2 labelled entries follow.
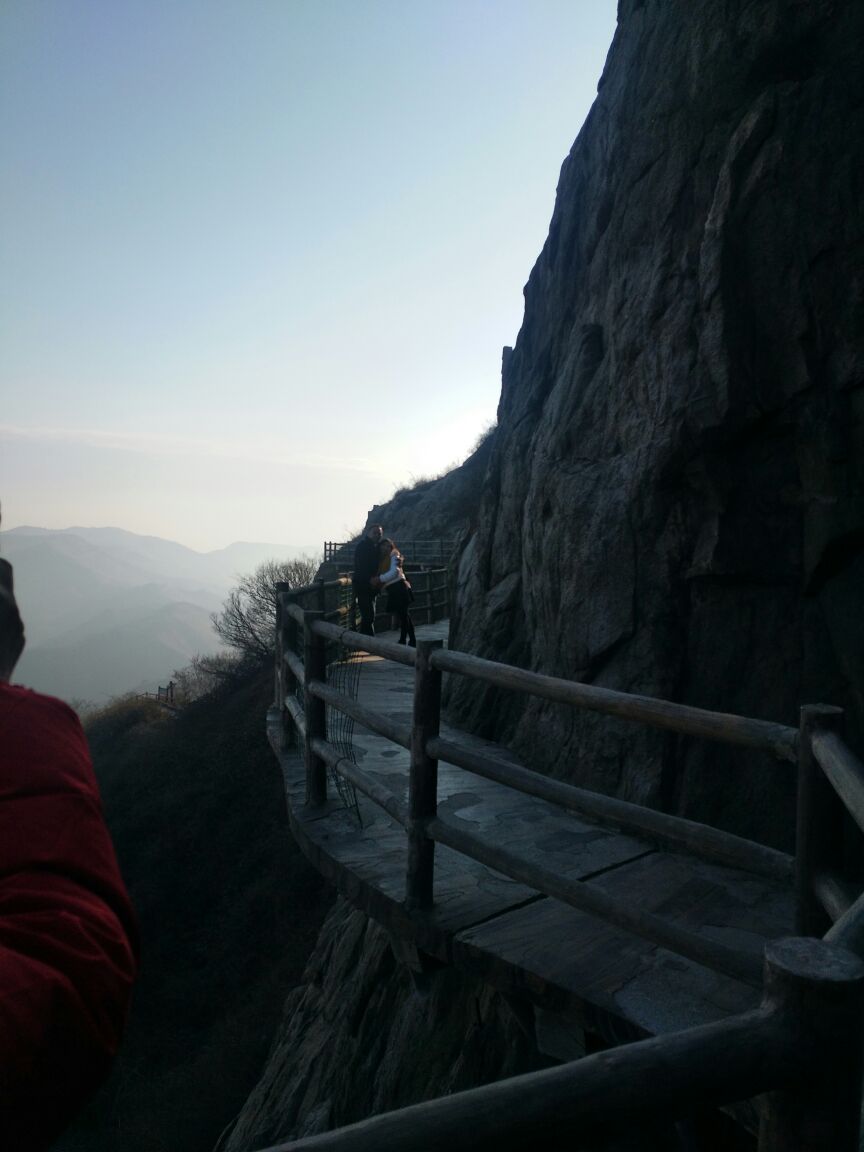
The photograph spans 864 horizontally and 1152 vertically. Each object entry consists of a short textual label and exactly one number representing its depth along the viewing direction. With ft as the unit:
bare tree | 105.70
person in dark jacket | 36.88
